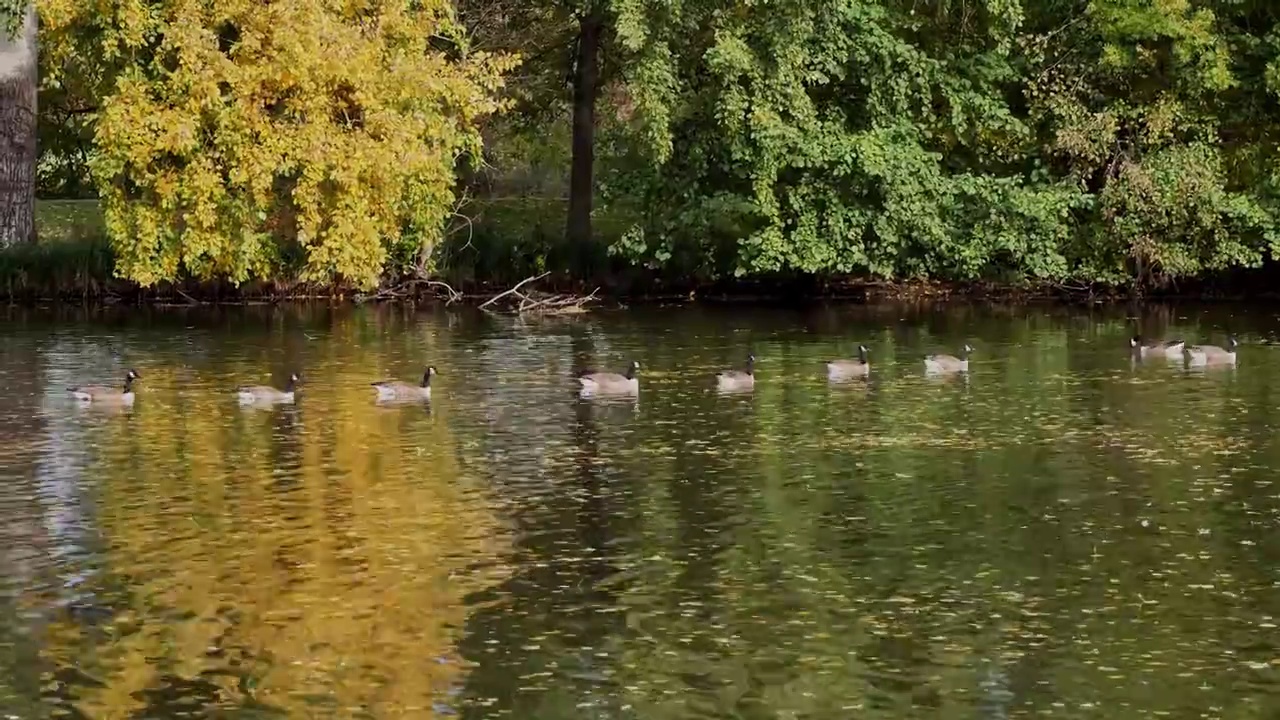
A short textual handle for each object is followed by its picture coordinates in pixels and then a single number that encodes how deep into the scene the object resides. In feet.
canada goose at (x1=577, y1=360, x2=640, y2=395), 115.96
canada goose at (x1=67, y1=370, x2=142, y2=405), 111.65
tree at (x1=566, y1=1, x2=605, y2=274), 195.00
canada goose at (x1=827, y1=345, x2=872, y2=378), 123.51
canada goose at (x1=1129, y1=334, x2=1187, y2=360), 132.16
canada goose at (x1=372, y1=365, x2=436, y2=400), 112.98
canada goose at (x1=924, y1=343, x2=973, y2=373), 125.59
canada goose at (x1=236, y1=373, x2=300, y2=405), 111.96
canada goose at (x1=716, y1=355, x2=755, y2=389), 118.93
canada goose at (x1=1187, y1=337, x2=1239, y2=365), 129.29
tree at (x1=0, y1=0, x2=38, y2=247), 181.57
